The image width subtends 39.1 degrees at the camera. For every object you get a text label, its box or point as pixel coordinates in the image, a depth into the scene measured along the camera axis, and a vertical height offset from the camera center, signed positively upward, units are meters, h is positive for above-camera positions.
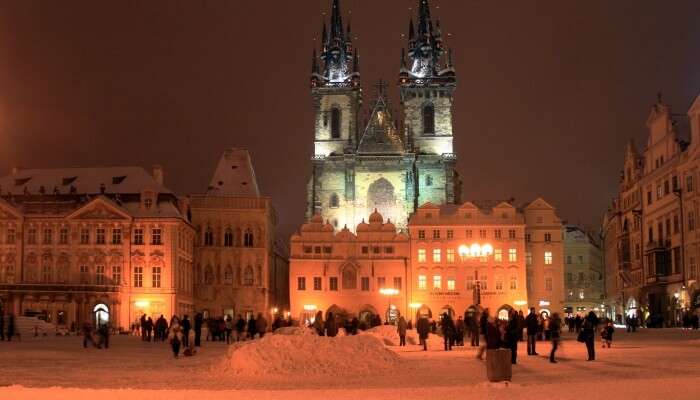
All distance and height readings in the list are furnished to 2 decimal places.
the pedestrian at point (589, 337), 29.76 -1.23
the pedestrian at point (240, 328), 45.84 -1.32
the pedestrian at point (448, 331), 39.31 -1.33
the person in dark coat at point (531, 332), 33.34 -1.19
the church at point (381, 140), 100.38 +16.54
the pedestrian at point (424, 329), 39.28 -1.24
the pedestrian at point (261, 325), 46.12 -1.18
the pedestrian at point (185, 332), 37.52 -1.20
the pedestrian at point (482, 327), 30.62 -1.02
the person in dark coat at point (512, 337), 28.72 -1.16
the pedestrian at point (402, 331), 42.41 -1.42
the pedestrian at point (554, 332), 29.33 -1.06
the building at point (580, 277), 114.31 +2.22
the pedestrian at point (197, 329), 42.59 -1.23
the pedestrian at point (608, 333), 36.25 -1.37
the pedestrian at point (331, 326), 39.88 -1.10
